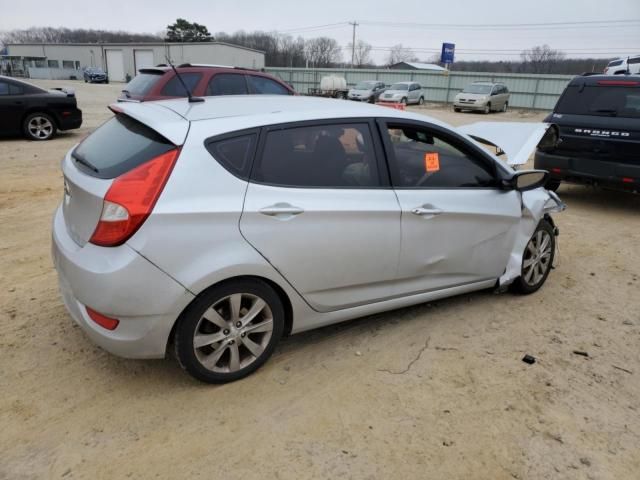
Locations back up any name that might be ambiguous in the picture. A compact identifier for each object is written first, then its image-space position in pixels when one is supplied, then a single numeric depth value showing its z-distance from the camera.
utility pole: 82.31
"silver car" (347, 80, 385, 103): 32.62
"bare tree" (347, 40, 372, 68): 84.12
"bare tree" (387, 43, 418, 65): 96.86
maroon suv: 8.62
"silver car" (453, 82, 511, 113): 29.25
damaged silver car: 2.57
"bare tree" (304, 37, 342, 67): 87.44
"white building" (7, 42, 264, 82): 52.78
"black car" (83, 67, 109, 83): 52.09
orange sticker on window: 3.56
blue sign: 36.56
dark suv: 6.67
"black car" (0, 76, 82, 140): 10.80
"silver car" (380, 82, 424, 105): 31.39
